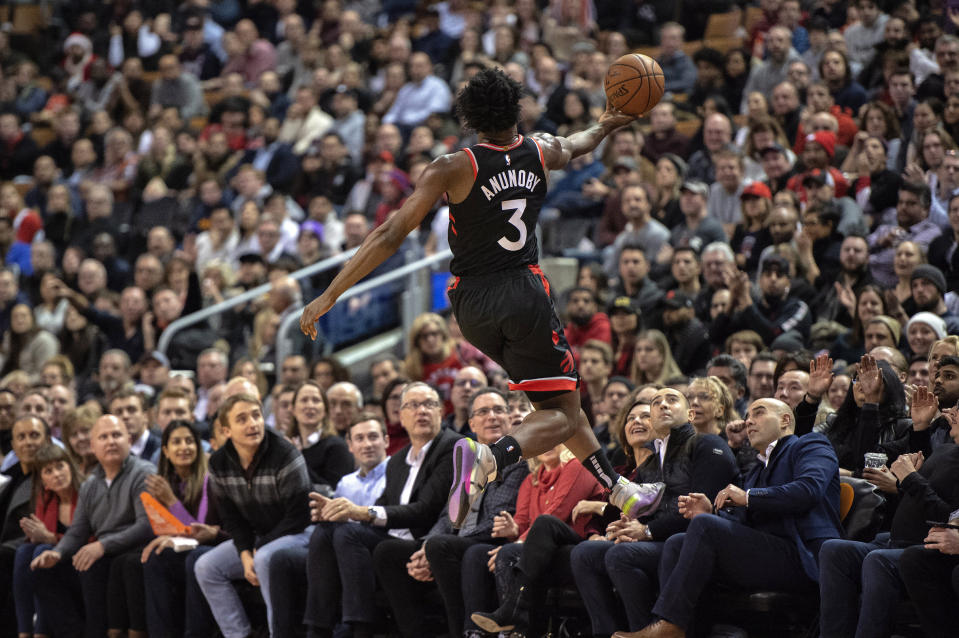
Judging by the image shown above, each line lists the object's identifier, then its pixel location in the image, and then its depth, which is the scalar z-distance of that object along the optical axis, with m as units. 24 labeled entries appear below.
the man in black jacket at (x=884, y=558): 12.82
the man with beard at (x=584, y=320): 21.61
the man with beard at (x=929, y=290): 18.19
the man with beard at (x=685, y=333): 20.42
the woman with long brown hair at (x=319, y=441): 18.72
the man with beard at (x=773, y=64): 26.62
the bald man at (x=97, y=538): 18.56
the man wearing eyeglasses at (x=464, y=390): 19.16
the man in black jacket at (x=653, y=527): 14.25
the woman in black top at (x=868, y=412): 14.70
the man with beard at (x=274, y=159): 31.50
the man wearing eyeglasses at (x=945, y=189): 20.28
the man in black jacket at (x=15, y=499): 19.92
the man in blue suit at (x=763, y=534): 13.70
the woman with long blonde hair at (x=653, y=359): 19.34
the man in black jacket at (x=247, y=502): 17.50
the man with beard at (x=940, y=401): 14.23
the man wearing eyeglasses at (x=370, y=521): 16.44
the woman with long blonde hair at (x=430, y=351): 22.22
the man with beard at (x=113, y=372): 24.70
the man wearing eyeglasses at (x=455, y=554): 15.88
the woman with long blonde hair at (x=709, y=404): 15.73
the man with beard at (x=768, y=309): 19.94
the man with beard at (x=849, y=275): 19.83
